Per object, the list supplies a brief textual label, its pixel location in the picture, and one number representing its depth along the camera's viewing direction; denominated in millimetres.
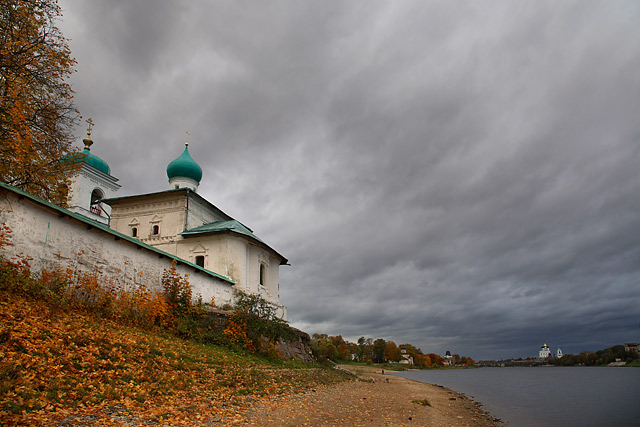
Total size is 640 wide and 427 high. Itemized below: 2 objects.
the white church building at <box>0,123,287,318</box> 12117
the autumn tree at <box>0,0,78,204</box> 12328
